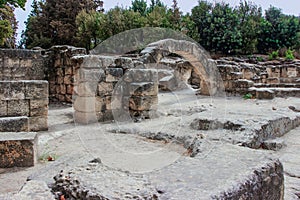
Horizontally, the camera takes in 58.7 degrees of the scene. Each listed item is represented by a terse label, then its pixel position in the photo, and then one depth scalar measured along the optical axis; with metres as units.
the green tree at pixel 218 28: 23.66
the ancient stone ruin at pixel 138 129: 1.61
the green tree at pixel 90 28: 20.88
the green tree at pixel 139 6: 27.50
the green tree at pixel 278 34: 24.62
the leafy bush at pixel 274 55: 22.08
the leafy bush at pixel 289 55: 20.94
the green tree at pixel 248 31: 24.34
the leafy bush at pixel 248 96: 9.85
